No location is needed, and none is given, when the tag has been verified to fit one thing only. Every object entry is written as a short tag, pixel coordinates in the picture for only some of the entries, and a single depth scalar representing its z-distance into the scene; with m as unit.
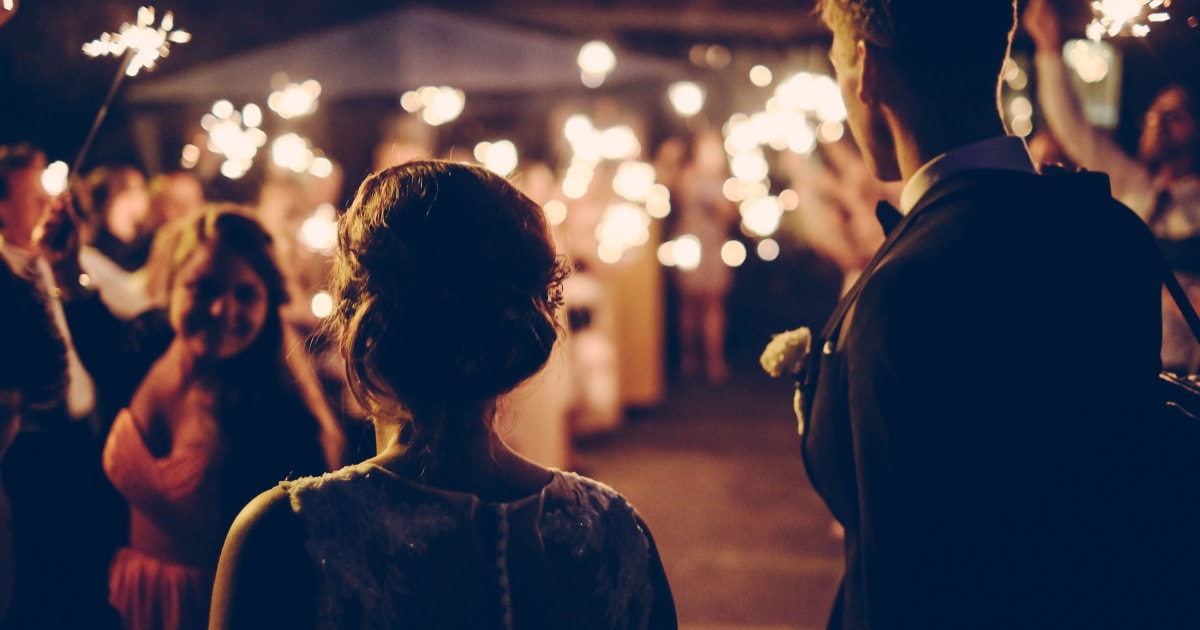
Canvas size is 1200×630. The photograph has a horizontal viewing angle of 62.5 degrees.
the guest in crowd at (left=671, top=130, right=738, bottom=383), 9.22
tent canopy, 6.34
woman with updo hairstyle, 1.34
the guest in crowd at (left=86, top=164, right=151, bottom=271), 4.64
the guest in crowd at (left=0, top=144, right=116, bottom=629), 2.10
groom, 1.54
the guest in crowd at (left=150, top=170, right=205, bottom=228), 4.86
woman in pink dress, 2.54
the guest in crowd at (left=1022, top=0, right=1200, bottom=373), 3.16
